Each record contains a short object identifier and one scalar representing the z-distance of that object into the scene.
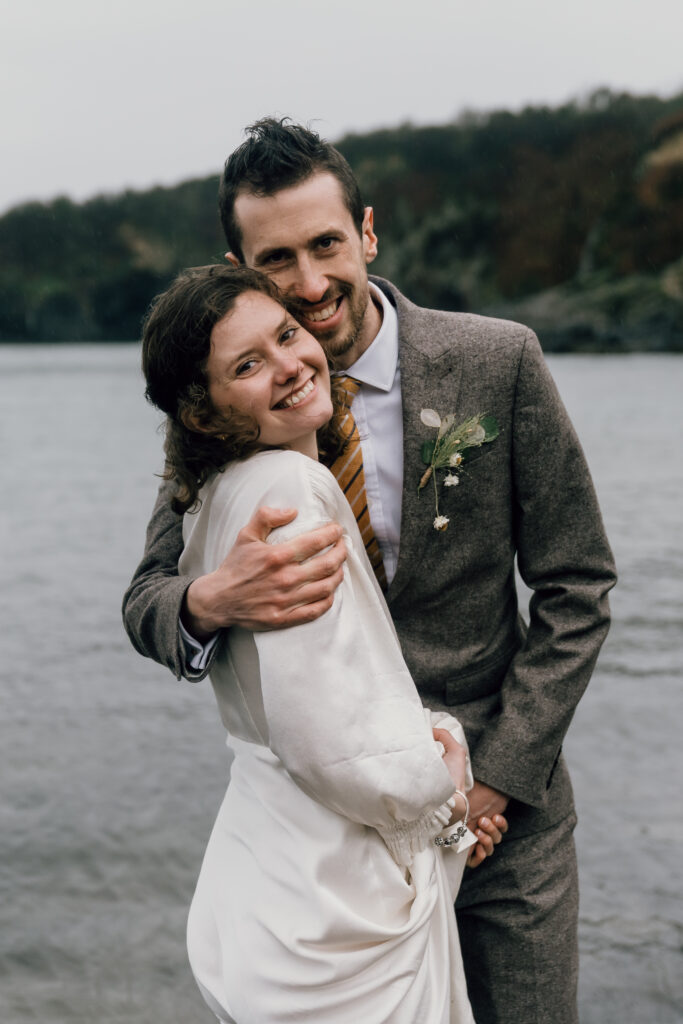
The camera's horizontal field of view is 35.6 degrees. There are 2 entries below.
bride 1.84
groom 2.47
